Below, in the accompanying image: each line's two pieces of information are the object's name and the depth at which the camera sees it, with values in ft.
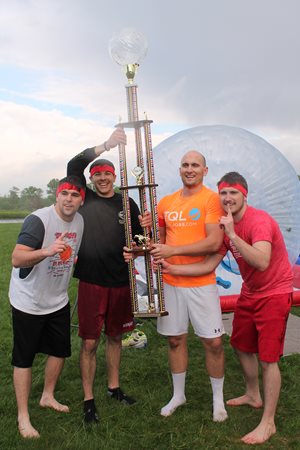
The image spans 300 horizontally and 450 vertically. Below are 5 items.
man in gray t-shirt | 9.98
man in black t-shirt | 11.08
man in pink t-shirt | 9.65
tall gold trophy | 10.50
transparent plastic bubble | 16.05
